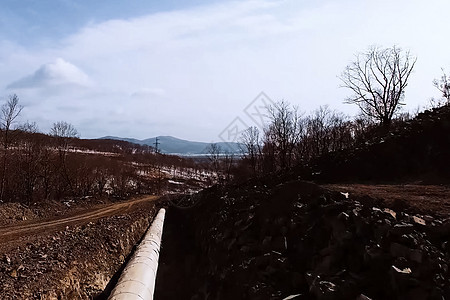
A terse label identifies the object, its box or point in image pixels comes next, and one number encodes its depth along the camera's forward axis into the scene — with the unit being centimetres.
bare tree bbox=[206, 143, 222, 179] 5396
